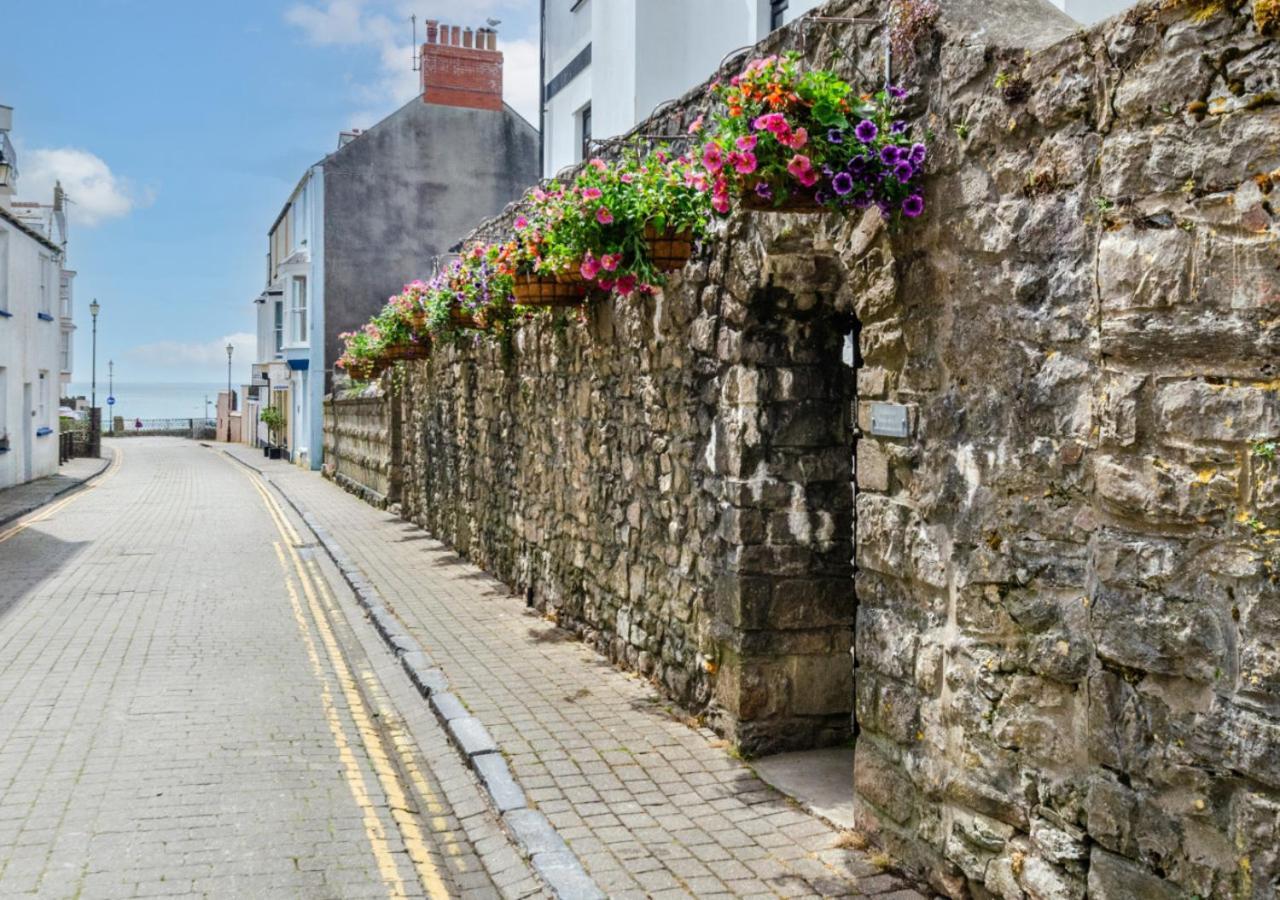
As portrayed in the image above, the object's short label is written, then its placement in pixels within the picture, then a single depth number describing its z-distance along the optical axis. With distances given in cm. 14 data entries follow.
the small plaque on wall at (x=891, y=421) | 480
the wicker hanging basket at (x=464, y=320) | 1191
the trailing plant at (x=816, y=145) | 460
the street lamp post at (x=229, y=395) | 6094
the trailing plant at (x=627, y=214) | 680
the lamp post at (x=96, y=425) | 3950
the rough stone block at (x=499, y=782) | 580
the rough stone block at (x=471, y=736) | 663
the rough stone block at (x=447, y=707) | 736
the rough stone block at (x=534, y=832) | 525
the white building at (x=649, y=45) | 1449
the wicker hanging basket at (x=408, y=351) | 1688
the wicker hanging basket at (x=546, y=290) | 838
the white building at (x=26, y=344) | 2492
